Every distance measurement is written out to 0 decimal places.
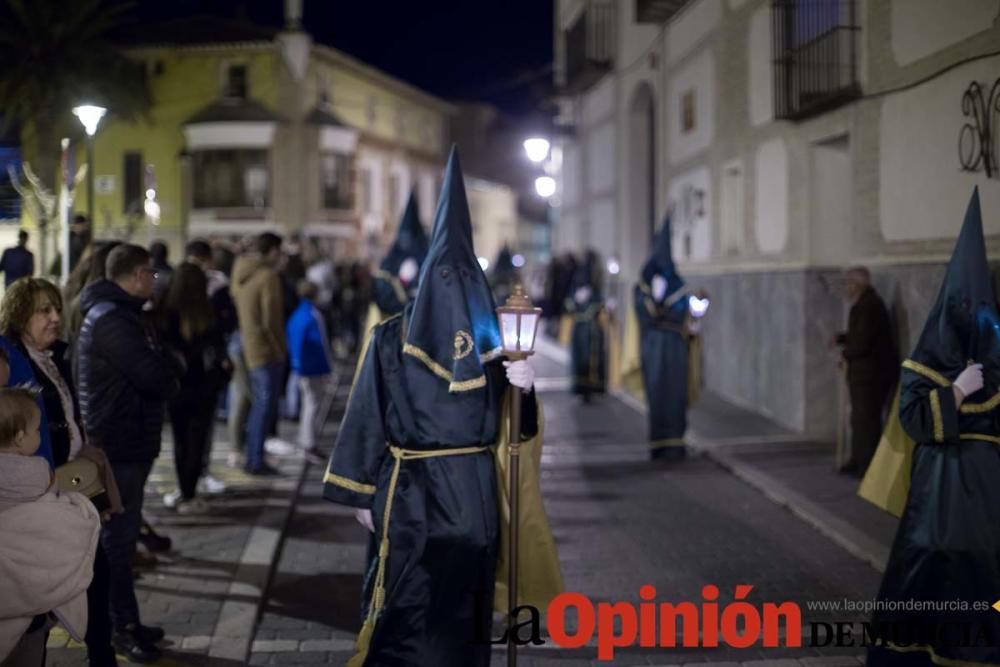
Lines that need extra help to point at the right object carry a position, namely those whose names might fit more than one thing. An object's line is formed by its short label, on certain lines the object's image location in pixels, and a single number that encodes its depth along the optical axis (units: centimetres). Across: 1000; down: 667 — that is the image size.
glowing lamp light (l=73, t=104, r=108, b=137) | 957
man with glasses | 586
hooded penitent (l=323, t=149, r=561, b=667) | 486
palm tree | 3447
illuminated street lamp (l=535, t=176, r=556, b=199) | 2006
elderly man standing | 1051
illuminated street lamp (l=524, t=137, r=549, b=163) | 1652
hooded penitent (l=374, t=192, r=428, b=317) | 1205
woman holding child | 501
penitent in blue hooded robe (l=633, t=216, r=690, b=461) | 1200
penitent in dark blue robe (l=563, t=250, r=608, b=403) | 1731
